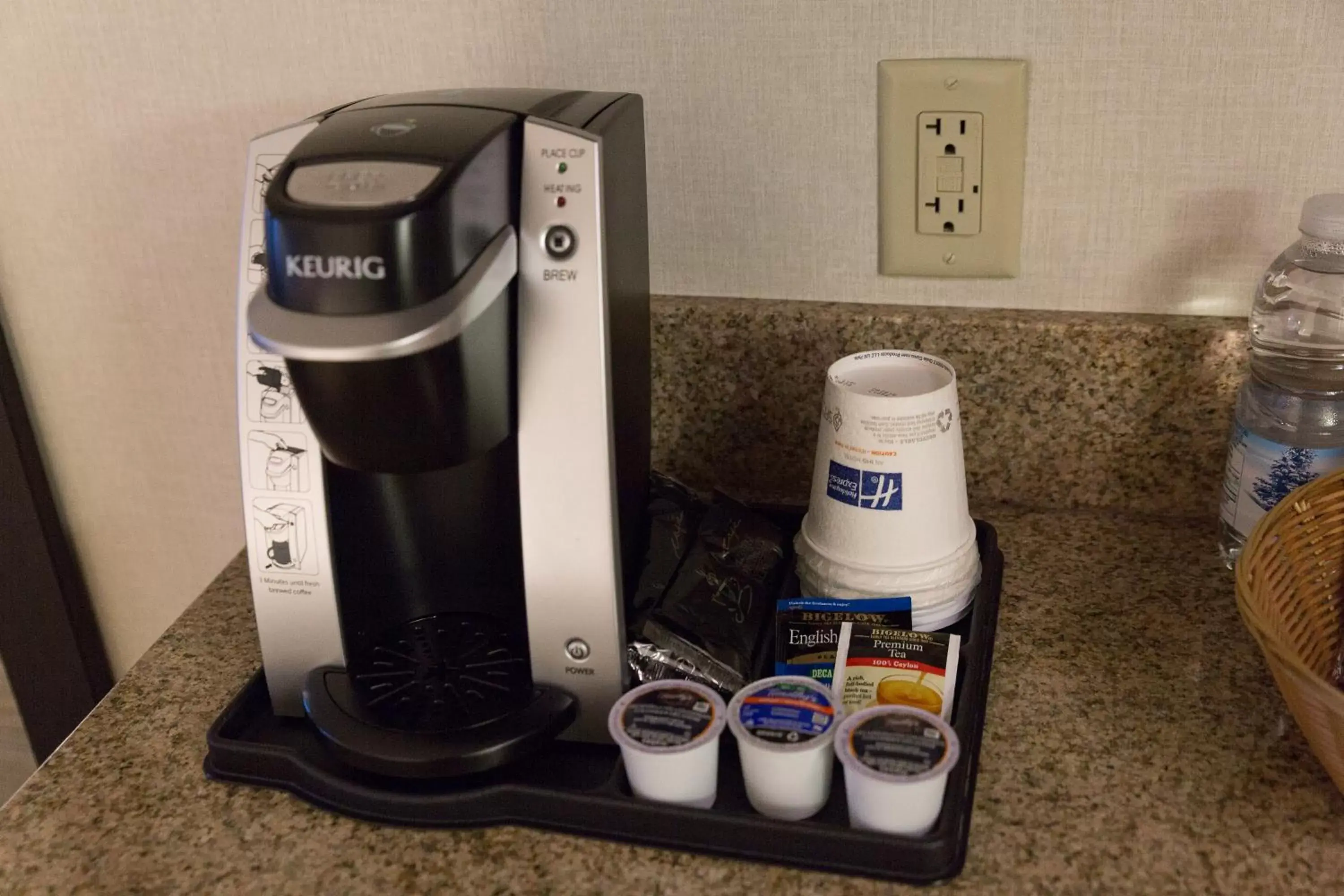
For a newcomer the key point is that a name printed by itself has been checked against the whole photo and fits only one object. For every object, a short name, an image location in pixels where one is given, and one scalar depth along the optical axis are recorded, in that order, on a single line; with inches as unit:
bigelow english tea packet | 26.9
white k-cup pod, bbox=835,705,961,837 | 22.4
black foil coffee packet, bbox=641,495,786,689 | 27.2
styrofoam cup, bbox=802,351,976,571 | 27.2
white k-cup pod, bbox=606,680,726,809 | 23.6
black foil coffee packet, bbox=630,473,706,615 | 28.3
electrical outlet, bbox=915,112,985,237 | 31.5
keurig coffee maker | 20.6
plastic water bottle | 29.0
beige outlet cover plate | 30.9
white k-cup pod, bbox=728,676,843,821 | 23.2
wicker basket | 25.0
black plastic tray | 22.9
